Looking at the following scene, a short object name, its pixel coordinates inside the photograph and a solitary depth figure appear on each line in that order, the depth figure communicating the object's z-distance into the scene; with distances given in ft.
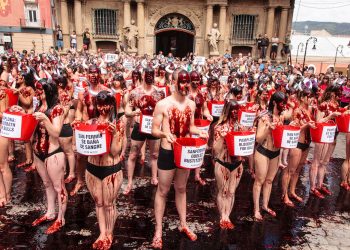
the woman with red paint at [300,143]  18.01
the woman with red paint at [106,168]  12.37
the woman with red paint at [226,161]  14.69
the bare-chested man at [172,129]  13.51
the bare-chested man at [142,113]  18.24
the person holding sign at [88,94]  17.58
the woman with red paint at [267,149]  15.61
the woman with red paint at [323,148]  19.61
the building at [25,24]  98.02
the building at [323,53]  132.98
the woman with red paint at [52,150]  13.91
